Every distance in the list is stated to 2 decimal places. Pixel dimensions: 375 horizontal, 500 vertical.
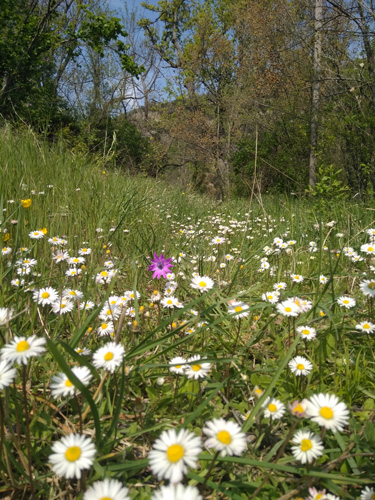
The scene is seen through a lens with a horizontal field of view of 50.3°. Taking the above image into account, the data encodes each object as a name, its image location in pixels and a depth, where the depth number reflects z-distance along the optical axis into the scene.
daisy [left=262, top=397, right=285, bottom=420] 0.31
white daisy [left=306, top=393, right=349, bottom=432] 0.28
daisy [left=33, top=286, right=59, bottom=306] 0.44
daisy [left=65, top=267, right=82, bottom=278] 0.54
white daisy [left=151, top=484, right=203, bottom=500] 0.21
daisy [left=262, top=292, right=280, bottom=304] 0.48
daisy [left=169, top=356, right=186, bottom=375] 0.37
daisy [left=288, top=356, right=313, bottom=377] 0.38
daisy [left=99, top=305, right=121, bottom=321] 0.45
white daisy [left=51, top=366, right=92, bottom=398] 0.29
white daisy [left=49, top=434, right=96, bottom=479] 0.24
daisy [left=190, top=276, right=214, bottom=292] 0.44
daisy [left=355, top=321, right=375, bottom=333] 0.43
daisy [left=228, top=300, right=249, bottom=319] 0.38
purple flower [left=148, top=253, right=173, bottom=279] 0.54
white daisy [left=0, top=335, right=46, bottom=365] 0.26
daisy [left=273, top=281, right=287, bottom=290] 0.59
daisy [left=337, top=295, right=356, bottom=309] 0.47
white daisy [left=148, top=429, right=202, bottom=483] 0.22
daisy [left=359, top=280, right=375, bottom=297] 0.41
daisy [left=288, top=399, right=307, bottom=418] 0.27
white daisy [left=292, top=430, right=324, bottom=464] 0.28
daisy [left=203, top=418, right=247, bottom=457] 0.24
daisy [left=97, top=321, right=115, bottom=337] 0.43
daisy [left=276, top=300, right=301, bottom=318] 0.39
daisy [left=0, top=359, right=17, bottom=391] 0.26
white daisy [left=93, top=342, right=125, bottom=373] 0.30
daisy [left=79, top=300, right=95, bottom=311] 0.48
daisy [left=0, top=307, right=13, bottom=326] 0.29
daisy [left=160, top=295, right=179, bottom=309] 0.48
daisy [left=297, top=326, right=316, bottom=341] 0.40
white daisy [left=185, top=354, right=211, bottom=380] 0.34
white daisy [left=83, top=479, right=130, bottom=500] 0.23
